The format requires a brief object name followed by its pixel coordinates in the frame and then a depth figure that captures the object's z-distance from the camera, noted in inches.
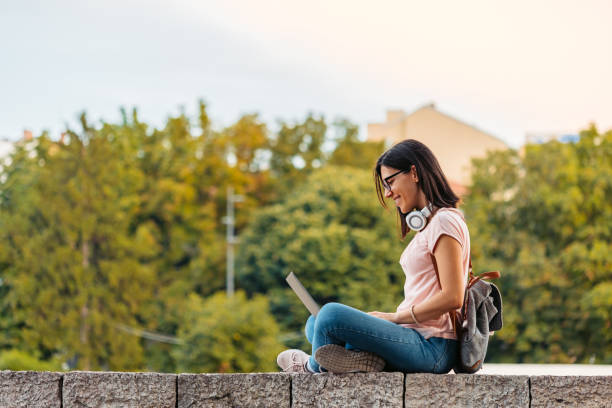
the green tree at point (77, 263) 1631.4
